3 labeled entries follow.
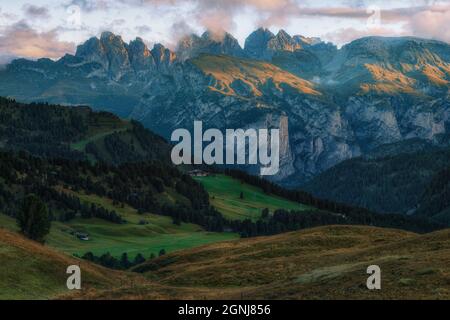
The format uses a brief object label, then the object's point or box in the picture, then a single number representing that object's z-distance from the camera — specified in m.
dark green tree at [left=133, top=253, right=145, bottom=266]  178.65
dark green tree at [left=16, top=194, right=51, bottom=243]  130.00
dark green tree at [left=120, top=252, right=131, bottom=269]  170.98
